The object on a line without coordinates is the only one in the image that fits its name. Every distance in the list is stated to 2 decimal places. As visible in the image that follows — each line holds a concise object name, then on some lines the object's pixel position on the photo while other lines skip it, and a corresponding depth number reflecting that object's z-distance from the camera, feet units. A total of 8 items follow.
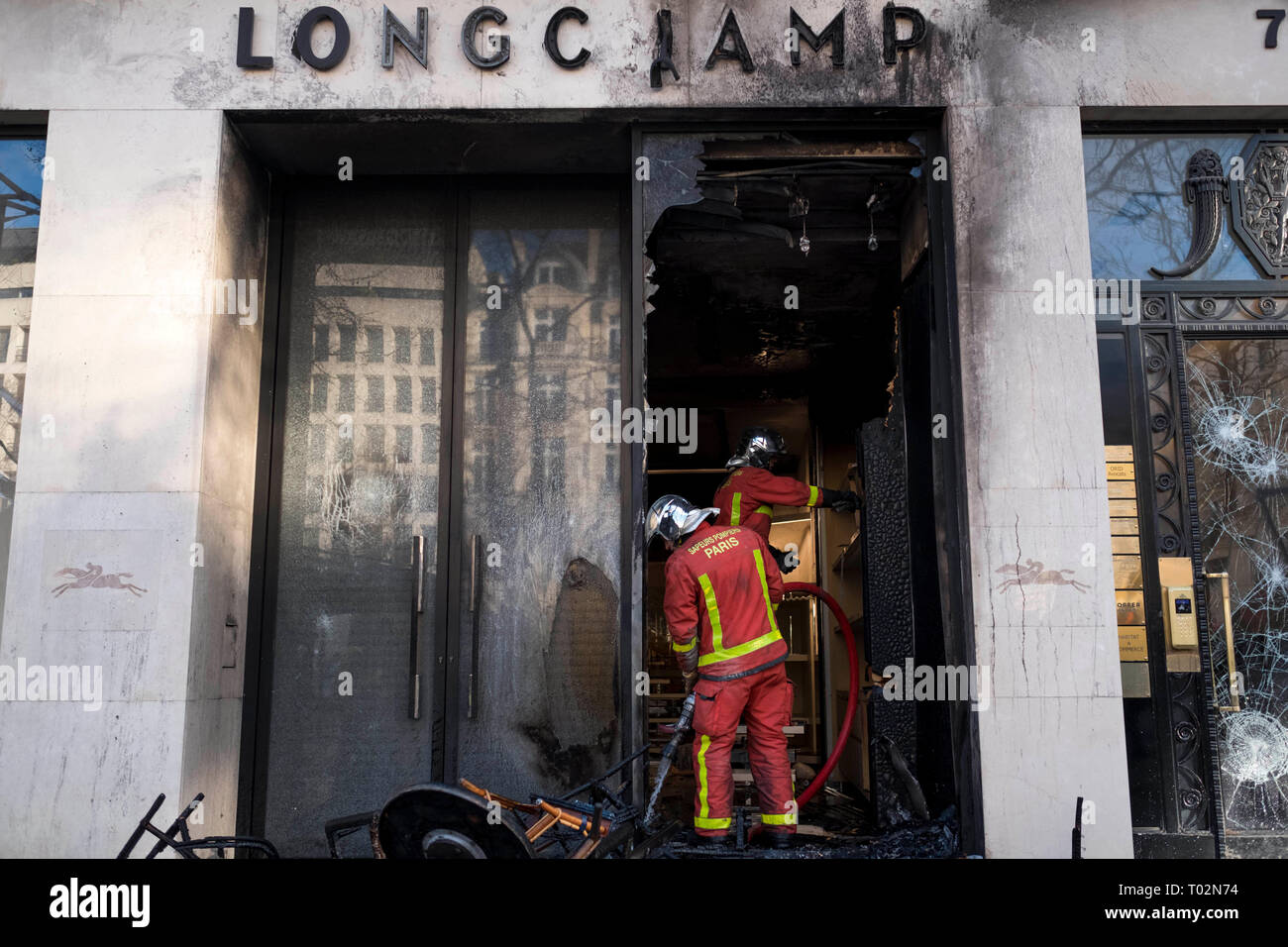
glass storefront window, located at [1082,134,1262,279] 20.26
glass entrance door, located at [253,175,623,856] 20.99
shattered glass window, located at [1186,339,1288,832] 18.90
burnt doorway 20.79
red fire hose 22.44
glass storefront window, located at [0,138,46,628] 20.20
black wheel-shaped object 12.92
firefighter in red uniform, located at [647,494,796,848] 19.45
